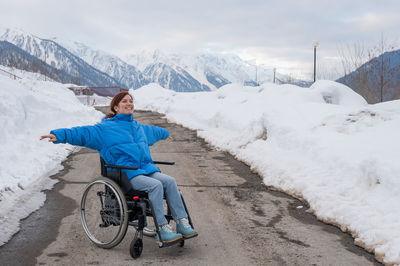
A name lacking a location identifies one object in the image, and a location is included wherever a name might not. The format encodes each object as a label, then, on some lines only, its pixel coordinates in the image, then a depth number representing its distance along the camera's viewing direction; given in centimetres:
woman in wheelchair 384
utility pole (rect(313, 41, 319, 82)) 2506
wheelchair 386
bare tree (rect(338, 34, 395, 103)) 1803
